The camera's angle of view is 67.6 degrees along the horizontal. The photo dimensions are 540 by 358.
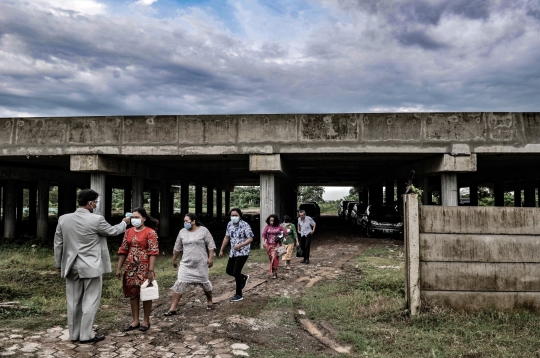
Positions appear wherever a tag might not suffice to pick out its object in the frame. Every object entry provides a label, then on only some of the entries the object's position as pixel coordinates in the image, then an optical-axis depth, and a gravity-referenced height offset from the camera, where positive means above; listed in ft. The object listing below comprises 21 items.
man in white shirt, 36.60 -3.32
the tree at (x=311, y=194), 233.14 -0.19
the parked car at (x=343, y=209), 113.50 -4.56
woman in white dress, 20.43 -3.14
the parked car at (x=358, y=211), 79.52 -3.79
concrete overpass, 43.27 +5.99
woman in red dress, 17.44 -2.75
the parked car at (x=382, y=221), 60.18 -4.41
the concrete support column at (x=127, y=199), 112.01 -0.87
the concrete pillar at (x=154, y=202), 123.65 -1.99
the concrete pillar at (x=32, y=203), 103.28 -1.56
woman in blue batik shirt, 23.22 -3.02
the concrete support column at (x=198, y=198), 106.52 -0.81
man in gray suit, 15.96 -2.52
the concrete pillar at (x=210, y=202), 122.58 -2.19
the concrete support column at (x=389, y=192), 95.75 +0.03
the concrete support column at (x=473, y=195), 103.57 -0.89
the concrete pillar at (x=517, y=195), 102.42 -1.02
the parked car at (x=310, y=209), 90.50 -3.48
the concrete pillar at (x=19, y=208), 99.30 -2.66
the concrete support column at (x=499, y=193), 94.58 -0.41
